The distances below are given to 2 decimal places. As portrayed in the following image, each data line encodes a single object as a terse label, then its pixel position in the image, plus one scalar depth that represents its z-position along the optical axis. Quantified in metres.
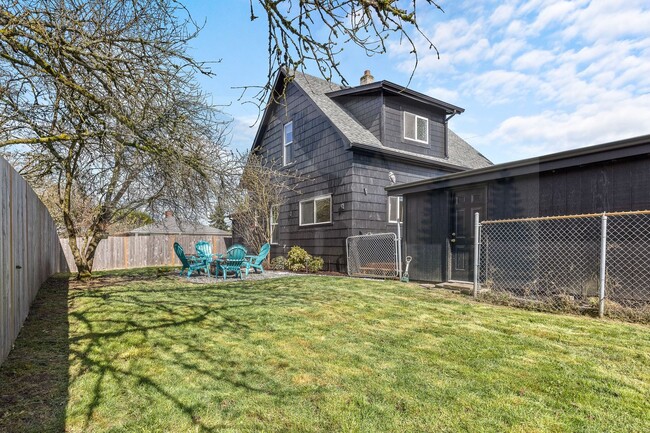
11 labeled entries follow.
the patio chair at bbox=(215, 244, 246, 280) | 9.30
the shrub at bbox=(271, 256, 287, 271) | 12.59
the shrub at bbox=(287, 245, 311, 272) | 11.74
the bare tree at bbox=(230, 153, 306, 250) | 13.29
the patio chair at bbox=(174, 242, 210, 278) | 9.70
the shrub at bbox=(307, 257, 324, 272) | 11.40
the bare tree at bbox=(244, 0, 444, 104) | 2.43
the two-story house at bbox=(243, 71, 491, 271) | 10.87
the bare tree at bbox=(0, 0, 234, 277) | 4.04
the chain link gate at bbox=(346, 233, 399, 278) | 9.63
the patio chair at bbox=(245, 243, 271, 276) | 10.55
